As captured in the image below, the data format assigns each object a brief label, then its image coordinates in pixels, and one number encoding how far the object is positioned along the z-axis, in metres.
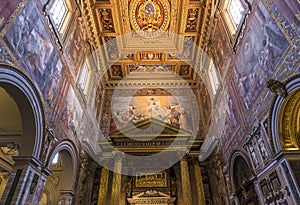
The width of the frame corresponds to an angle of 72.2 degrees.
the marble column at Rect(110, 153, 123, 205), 10.03
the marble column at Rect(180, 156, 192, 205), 9.95
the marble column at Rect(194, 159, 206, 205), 10.31
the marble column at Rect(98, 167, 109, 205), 10.42
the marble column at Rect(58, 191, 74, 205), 9.06
